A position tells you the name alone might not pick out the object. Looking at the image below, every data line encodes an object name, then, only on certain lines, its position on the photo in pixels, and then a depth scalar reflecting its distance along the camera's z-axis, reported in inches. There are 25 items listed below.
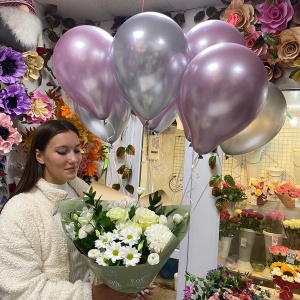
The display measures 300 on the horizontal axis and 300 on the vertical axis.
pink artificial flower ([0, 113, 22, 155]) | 64.8
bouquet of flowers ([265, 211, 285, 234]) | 80.7
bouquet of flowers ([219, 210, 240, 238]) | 85.0
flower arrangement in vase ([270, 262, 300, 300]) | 71.4
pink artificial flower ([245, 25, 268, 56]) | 74.9
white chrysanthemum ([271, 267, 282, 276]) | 72.2
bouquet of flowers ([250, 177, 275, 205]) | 82.1
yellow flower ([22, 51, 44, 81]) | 74.8
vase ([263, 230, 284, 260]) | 80.0
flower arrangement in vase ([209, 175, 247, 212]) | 83.7
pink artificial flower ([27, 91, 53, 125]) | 75.2
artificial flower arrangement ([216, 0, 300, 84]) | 71.9
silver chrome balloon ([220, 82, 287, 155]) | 52.8
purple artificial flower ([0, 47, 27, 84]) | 67.8
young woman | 47.1
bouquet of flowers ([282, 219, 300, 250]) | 77.4
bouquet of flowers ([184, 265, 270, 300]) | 60.1
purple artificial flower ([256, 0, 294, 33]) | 72.7
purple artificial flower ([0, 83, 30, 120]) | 68.2
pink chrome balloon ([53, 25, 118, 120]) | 48.4
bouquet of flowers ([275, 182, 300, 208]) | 79.0
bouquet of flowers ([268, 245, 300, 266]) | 75.8
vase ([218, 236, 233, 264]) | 85.9
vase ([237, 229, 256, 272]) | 84.4
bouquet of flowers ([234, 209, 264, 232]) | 83.4
